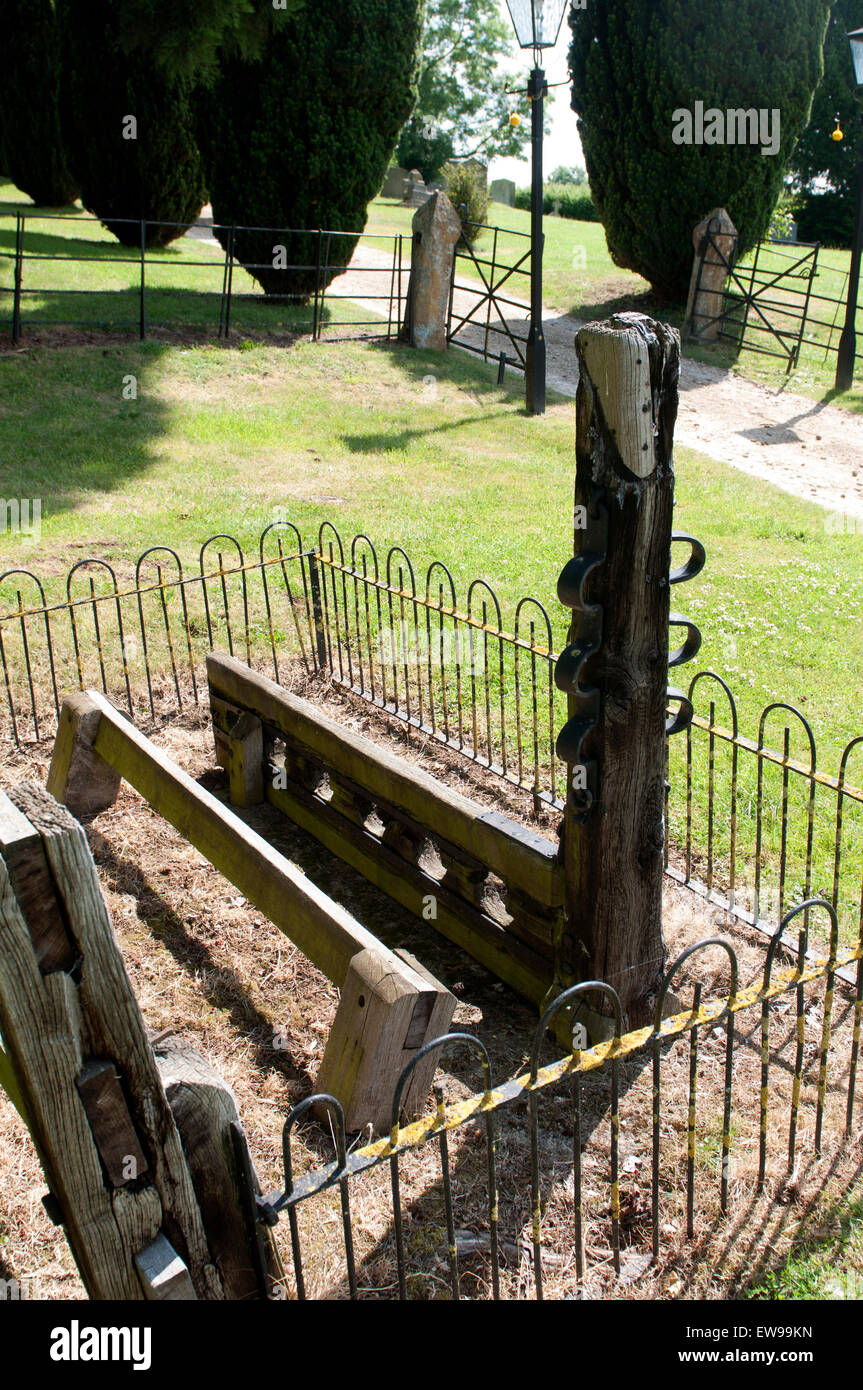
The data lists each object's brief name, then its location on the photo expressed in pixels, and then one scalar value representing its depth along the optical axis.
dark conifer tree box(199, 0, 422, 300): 14.02
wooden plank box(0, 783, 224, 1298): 2.09
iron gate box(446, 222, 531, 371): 14.66
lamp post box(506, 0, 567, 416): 10.46
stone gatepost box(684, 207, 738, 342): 16.06
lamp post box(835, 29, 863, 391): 12.70
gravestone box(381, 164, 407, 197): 32.84
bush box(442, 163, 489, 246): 23.02
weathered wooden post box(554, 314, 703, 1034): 3.18
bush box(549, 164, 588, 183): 50.04
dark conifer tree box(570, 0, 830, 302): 15.15
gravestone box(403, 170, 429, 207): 31.62
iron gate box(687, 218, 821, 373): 15.81
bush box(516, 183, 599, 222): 32.53
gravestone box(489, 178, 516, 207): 35.56
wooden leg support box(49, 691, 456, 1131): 3.46
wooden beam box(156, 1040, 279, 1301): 2.49
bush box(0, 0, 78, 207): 20.05
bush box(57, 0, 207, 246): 16.20
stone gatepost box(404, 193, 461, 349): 14.04
